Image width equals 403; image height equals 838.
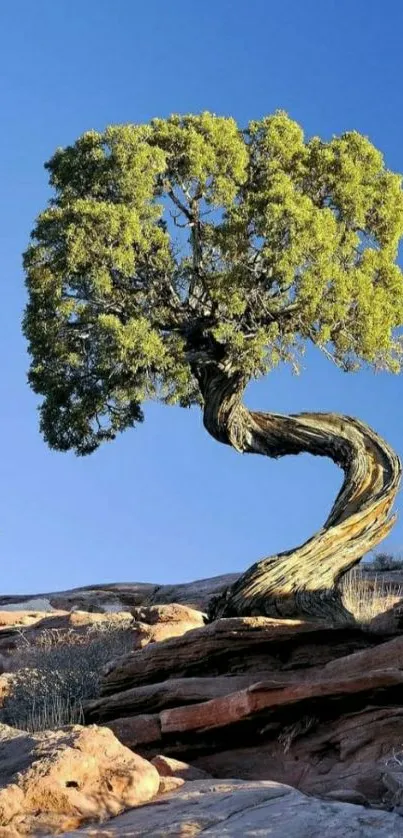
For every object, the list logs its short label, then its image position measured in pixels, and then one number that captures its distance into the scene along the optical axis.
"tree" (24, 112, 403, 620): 18.45
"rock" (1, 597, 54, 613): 23.00
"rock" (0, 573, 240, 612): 21.30
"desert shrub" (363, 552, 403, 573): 22.92
